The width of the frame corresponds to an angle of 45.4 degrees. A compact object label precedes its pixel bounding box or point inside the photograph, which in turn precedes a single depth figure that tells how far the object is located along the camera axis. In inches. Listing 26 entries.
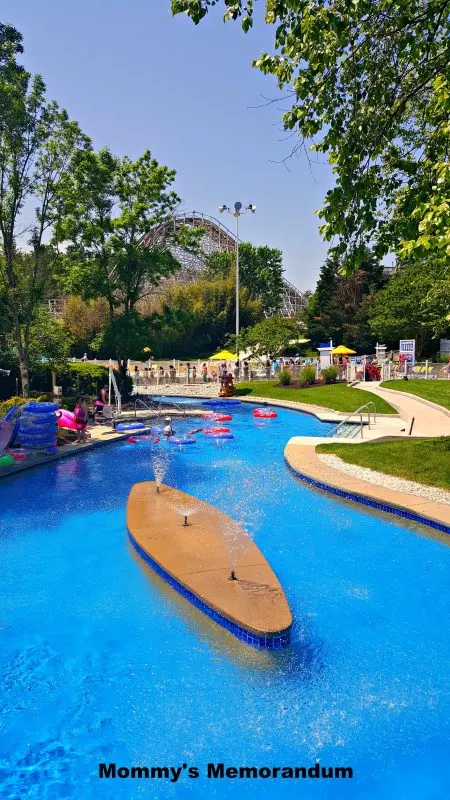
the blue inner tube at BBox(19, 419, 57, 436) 663.1
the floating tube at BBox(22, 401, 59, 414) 652.1
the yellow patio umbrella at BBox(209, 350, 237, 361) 1684.3
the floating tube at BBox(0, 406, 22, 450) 627.8
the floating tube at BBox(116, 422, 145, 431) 862.9
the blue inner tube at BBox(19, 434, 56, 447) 671.1
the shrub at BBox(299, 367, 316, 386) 1371.8
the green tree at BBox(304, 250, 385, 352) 2283.5
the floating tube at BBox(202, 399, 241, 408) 1281.4
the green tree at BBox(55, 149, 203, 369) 1035.3
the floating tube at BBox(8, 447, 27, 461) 636.1
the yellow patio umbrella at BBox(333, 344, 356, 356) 1734.0
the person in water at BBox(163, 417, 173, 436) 827.1
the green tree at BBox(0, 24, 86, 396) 815.1
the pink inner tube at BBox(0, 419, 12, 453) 605.9
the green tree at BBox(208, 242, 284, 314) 3289.9
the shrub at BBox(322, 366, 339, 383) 1369.3
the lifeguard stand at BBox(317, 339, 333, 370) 1515.7
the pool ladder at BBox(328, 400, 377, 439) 802.7
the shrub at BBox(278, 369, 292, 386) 1407.5
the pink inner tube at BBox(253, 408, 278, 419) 1053.8
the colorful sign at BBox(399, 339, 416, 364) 1450.5
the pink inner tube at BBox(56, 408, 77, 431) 774.5
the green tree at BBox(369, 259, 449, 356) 1708.7
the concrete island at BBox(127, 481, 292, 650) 265.9
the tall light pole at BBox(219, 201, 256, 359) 1892.7
